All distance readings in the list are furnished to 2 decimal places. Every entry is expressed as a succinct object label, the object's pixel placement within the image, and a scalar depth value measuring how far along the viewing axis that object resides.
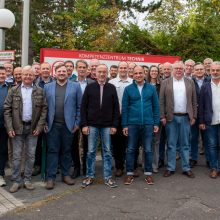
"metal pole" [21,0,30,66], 8.20
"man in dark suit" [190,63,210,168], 6.09
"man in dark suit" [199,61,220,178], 5.52
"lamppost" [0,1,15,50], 8.00
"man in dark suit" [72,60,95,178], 5.42
